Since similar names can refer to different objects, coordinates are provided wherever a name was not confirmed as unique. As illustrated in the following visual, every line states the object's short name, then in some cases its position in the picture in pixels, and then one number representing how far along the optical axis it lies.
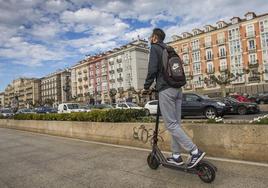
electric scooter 3.45
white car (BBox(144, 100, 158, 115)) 23.39
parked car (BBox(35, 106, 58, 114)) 42.00
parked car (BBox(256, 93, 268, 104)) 32.19
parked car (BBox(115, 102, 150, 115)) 25.85
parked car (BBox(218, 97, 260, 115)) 18.08
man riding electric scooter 3.81
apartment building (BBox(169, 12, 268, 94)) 54.28
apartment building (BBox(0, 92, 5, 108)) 184.18
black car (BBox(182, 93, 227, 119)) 15.55
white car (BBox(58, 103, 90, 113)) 28.60
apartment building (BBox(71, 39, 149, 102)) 78.81
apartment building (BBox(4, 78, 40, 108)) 139.62
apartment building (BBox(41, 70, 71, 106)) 117.45
